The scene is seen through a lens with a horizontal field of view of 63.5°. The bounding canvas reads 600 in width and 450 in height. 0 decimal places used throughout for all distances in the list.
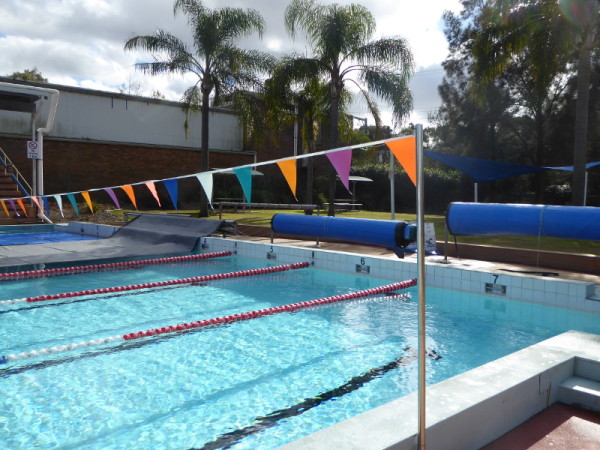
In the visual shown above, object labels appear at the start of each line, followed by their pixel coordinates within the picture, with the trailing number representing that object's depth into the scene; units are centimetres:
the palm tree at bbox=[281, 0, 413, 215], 1617
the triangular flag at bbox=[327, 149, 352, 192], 448
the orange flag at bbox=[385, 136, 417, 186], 280
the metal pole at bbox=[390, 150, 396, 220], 1460
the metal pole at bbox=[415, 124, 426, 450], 217
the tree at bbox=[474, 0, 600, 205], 1209
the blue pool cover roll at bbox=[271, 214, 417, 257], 936
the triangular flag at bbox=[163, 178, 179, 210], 859
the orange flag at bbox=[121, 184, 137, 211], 974
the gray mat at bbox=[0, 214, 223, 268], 1010
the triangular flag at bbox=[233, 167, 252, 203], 635
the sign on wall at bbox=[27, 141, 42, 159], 1686
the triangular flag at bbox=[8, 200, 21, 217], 1655
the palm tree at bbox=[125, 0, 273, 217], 1798
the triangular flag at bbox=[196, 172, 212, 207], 673
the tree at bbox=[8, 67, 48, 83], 3803
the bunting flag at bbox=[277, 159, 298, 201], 555
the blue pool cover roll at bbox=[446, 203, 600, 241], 783
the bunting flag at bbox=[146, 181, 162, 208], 885
